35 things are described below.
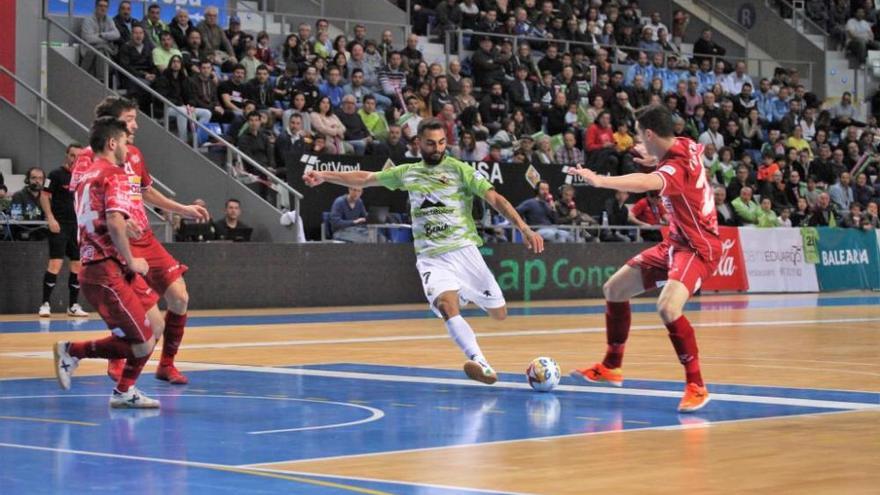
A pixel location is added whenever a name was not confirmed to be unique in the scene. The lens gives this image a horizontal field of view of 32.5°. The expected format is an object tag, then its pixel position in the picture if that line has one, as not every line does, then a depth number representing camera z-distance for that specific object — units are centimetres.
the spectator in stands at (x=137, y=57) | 2719
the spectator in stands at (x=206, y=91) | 2711
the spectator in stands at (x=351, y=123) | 2825
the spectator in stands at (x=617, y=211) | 3128
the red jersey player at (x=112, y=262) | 1076
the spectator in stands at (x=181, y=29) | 2836
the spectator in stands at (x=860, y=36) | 4444
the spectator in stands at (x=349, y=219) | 2677
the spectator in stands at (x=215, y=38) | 2845
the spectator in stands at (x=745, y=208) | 3301
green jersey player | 1291
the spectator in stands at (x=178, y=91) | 2681
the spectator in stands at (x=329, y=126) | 2750
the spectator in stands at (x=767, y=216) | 3309
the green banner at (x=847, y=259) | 3378
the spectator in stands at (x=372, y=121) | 2880
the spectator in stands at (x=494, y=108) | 3178
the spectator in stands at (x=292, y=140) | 2700
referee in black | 2214
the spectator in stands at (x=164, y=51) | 2739
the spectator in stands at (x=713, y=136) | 3531
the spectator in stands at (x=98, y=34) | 2716
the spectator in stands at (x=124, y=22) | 2748
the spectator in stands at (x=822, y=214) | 3484
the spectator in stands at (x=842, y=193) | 3625
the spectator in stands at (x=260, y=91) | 2766
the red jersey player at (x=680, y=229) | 1088
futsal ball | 1199
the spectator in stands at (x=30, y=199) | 2338
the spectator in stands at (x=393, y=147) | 2788
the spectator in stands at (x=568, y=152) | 3170
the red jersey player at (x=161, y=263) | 1197
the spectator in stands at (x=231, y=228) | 2552
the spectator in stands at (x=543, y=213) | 2903
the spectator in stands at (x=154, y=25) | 2770
